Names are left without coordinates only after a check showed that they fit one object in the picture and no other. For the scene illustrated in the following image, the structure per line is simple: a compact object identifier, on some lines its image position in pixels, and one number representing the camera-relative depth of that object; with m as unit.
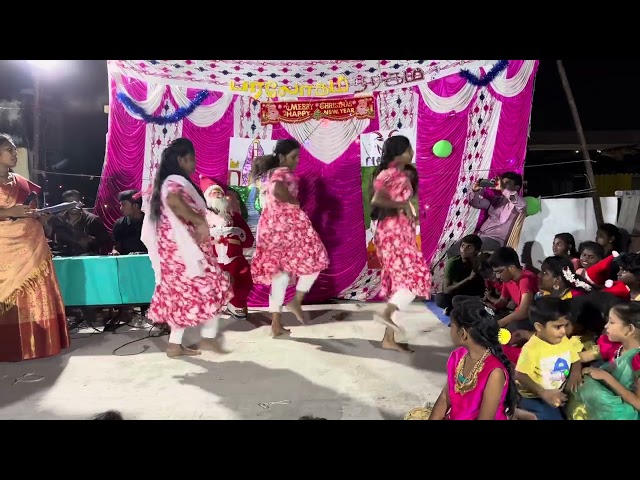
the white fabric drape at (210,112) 4.02
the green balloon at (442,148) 4.26
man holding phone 4.06
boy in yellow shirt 2.41
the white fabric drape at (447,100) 4.22
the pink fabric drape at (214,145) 4.07
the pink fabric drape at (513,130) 4.18
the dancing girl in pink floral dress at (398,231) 3.35
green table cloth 3.81
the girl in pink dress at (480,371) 1.99
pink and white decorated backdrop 3.98
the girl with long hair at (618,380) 2.23
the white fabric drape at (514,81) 4.12
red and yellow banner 4.12
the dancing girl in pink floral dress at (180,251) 3.19
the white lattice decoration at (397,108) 4.21
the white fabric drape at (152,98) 3.90
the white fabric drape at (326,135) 4.21
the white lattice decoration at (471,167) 4.24
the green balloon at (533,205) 4.09
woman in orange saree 3.29
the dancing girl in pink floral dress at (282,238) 3.75
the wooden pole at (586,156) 3.70
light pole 3.04
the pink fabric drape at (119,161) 3.97
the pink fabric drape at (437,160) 4.29
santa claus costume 3.93
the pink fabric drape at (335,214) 4.38
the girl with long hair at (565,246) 3.67
